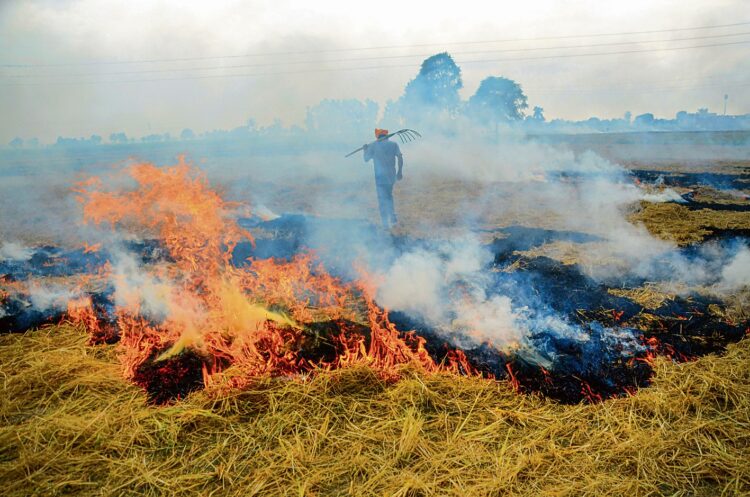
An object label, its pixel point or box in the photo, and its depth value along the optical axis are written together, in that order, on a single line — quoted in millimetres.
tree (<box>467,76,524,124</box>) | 47281
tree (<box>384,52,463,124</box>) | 43969
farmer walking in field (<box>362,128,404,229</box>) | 8703
